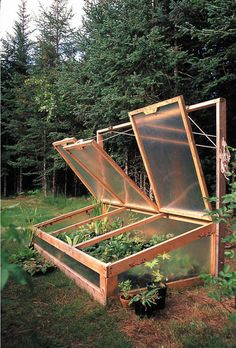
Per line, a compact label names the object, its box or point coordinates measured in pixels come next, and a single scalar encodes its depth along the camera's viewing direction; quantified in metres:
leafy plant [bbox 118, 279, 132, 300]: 2.83
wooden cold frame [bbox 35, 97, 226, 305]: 2.88
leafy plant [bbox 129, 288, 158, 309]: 2.59
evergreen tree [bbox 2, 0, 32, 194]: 11.69
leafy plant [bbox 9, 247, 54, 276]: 3.84
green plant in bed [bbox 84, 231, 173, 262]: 3.47
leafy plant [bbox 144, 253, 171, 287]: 2.89
